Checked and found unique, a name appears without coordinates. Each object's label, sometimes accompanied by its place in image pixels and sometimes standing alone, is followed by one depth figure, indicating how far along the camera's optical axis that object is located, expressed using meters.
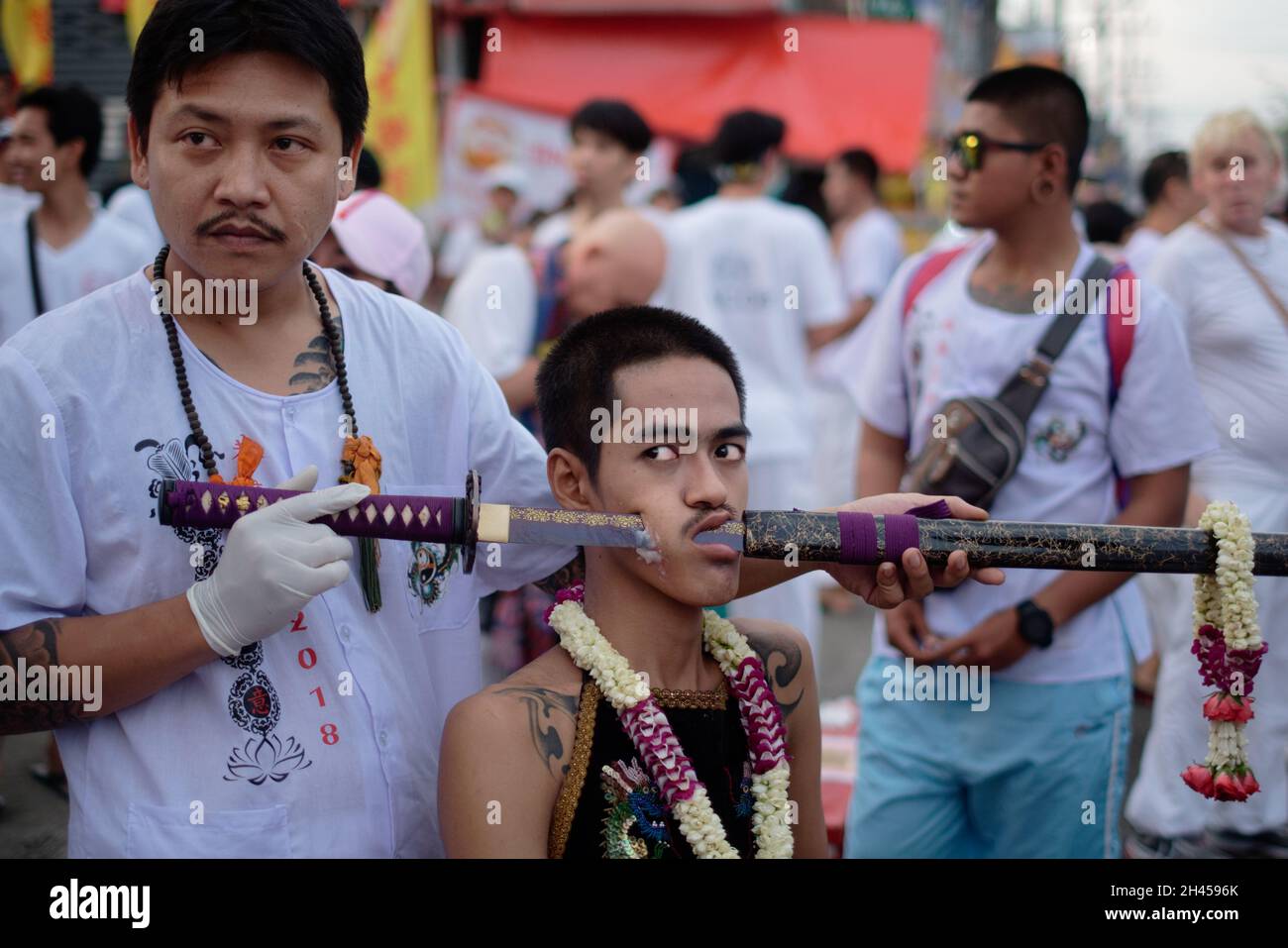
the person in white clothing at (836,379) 9.02
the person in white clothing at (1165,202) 7.34
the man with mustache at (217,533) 1.87
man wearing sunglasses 3.21
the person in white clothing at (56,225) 5.64
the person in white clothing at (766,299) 5.59
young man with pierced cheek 2.03
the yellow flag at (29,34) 8.33
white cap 3.51
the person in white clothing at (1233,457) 4.49
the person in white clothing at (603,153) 5.85
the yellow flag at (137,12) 7.72
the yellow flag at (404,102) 8.80
